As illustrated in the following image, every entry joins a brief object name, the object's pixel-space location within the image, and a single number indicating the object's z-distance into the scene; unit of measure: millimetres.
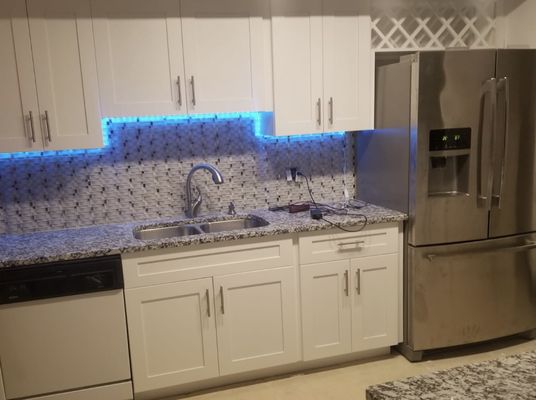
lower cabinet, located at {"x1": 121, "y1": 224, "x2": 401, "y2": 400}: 2289
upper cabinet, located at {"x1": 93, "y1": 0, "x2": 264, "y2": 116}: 2318
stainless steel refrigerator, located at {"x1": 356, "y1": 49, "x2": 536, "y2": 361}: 2428
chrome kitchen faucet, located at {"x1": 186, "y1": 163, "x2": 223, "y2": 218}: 2643
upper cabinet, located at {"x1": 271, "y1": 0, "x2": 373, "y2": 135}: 2547
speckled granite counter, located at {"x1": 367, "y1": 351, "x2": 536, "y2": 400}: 854
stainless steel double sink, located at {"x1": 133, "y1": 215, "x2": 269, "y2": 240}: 2635
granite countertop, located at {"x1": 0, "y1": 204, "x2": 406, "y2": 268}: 2123
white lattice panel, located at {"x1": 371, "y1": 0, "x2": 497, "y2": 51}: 2852
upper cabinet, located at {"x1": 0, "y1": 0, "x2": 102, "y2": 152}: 2184
